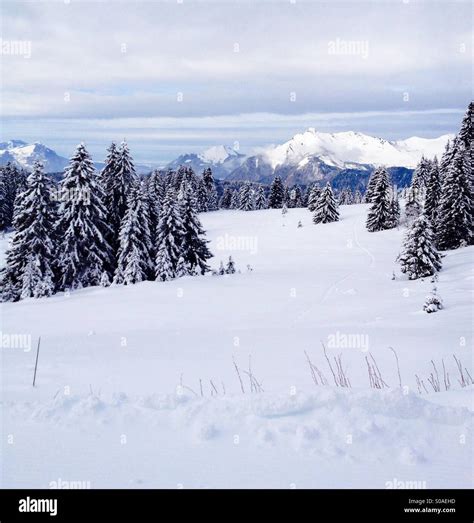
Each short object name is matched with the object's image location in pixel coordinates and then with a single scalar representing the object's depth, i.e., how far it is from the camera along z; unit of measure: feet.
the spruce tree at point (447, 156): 134.72
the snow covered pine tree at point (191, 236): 101.42
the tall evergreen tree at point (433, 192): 148.36
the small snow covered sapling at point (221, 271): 93.76
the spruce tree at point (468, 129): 130.52
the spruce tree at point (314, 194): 244.59
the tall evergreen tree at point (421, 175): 196.31
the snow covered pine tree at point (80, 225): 87.66
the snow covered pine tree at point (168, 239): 90.27
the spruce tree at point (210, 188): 283.18
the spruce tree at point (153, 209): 111.79
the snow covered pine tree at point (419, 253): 82.48
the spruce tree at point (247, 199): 279.26
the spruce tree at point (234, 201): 321.36
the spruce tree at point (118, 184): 103.04
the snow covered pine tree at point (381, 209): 167.53
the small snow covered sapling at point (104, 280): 87.92
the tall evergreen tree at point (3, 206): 218.59
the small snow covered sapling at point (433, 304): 50.90
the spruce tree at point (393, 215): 168.45
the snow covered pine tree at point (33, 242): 81.82
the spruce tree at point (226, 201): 332.19
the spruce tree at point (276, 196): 284.61
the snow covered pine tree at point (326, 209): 190.39
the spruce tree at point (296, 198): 327.80
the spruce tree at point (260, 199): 305.53
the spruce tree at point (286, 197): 298.56
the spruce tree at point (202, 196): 276.21
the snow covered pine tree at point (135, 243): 88.63
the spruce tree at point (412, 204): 172.76
